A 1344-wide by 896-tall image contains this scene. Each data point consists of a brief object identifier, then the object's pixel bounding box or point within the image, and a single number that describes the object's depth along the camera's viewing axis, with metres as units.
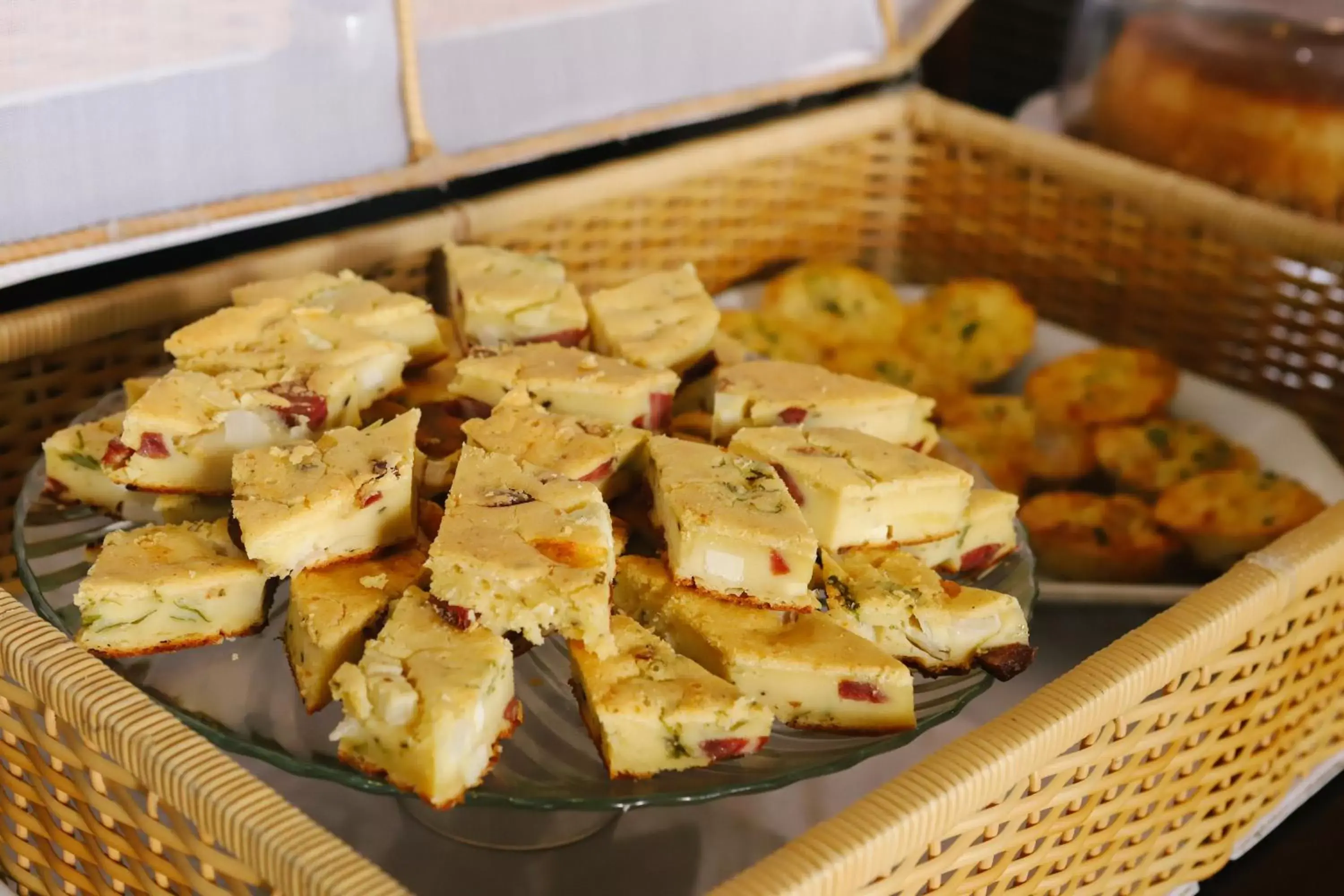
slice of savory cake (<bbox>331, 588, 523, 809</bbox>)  0.66
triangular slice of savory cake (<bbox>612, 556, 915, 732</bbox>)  0.74
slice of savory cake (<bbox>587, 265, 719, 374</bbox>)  0.98
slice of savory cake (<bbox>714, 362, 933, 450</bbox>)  0.92
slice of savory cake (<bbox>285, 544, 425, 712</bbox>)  0.72
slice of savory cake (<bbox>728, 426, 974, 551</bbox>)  0.85
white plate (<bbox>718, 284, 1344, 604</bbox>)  1.27
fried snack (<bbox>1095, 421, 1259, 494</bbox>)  1.26
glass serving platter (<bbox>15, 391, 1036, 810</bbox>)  0.67
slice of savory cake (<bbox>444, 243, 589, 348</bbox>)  0.99
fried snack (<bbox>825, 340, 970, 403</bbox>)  1.33
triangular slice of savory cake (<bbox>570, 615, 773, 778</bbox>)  0.70
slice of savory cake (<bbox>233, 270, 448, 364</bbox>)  0.96
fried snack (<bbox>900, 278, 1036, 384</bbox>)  1.40
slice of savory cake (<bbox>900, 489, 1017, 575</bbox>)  0.89
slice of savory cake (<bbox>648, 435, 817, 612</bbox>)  0.77
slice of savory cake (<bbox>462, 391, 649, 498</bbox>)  0.84
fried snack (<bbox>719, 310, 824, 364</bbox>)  1.34
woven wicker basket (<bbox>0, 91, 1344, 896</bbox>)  0.66
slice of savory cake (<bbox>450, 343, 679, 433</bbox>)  0.90
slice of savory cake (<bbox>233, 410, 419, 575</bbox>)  0.75
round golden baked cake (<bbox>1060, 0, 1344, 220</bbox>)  1.37
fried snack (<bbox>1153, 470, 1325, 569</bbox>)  1.14
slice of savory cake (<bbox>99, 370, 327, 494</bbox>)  0.83
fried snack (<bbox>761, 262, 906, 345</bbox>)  1.41
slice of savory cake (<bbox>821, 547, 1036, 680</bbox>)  0.80
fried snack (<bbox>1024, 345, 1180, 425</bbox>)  1.32
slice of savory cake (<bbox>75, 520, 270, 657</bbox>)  0.74
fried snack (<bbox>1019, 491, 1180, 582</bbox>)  1.15
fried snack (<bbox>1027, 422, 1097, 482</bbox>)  1.27
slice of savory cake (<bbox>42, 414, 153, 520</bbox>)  0.87
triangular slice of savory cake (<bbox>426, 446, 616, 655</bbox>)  0.71
